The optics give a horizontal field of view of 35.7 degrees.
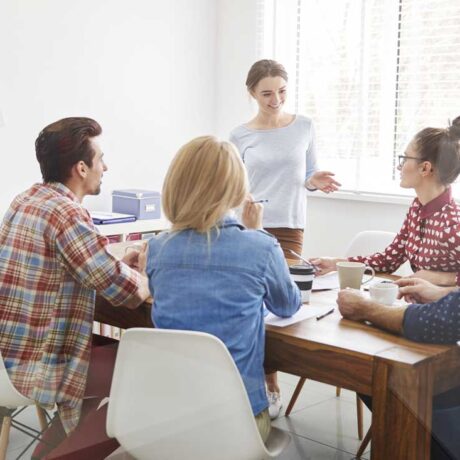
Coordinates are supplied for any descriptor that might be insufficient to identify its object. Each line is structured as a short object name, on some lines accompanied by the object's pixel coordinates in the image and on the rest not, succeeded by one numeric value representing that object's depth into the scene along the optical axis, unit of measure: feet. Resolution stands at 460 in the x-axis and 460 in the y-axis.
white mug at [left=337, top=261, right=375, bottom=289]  6.05
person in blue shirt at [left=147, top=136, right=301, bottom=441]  4.64
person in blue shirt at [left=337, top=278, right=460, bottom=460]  4.30
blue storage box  10.91
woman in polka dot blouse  6.58
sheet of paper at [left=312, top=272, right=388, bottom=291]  6.32
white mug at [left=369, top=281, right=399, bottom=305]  5.37
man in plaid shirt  5.51
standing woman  9.01
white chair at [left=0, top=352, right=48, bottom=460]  5.80
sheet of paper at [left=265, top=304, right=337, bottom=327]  5.13
